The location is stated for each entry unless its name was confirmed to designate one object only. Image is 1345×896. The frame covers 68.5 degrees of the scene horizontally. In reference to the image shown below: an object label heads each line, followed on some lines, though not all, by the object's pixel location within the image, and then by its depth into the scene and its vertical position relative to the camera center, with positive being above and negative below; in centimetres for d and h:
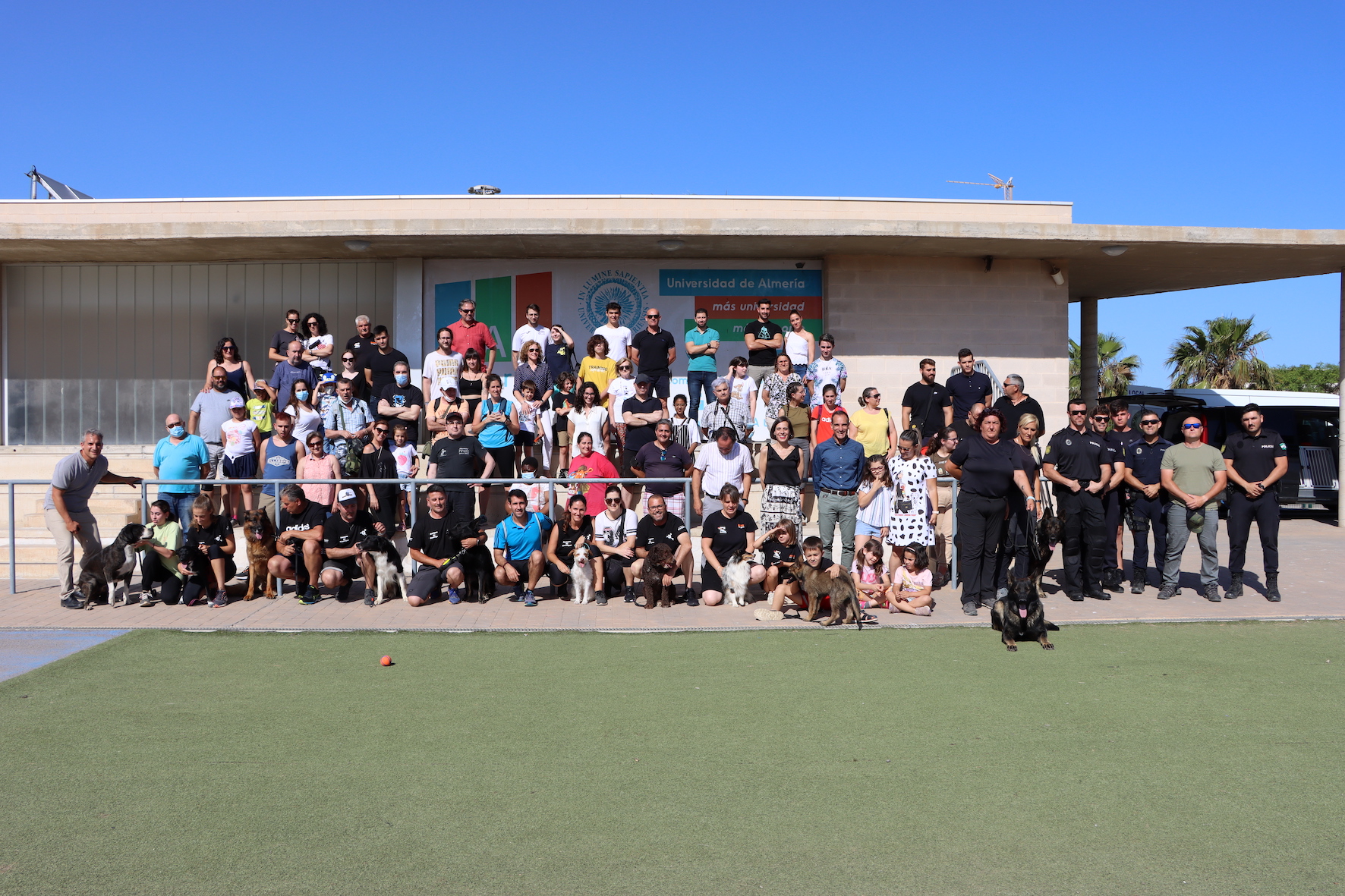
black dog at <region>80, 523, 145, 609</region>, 934 -128
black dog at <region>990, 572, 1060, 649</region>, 753 -137
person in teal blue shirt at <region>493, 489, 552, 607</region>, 962 -104
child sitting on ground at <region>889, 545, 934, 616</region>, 888 -139
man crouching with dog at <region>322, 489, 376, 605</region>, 957 -109
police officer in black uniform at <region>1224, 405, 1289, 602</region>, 943 -54
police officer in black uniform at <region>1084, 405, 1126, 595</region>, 959 -59
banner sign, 1457 +211
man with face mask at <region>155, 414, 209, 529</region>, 1051 -22
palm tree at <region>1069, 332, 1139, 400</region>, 3638 +259
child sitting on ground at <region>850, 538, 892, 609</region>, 920 -133
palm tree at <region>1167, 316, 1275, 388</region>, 3575 +279
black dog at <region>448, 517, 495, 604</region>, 955 -122
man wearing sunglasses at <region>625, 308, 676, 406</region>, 1269 +105
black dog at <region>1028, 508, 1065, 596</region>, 854 -94
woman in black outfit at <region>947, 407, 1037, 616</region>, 887 -58
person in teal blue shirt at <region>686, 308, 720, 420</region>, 1320 +102
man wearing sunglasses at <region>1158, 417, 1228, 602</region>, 943 -59
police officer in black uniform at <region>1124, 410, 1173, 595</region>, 966 -52
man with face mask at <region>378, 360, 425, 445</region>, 1235 +39
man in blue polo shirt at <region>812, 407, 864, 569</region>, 984 -46
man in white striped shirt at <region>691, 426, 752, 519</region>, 1016 -38
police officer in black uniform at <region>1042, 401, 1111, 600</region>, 952 -58
